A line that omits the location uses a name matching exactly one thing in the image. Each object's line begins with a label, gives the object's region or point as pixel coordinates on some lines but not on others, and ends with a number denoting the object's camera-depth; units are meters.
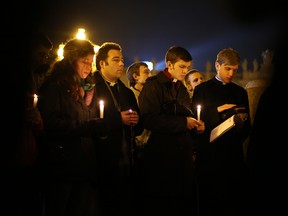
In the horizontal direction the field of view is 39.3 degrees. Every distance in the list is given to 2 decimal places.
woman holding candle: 3.60
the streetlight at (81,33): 5.94
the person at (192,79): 6.46
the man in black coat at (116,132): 4.02
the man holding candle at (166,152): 4.49
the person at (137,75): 5.99
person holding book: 4.86
